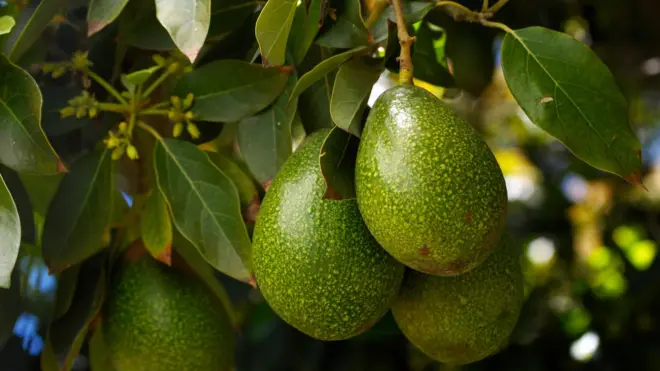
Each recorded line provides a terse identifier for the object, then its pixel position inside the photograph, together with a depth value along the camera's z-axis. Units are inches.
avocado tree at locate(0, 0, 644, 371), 36.4
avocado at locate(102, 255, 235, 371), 40.4
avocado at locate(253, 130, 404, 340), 36.6
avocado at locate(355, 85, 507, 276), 35.4
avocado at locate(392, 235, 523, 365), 37.9
